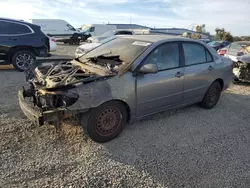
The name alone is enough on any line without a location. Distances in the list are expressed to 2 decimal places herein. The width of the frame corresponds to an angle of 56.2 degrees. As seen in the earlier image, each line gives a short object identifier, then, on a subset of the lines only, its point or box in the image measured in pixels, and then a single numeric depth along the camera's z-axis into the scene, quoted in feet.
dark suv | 26.48
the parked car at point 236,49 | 27.43
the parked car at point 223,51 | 30.38
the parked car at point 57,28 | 84.37
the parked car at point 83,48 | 32.78
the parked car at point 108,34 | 46.81
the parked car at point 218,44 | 59.82
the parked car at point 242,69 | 23.76
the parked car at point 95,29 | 88.63
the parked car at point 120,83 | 10.38
